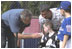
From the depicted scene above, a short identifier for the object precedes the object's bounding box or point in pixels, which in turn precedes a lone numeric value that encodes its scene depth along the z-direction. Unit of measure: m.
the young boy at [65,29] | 7.90
